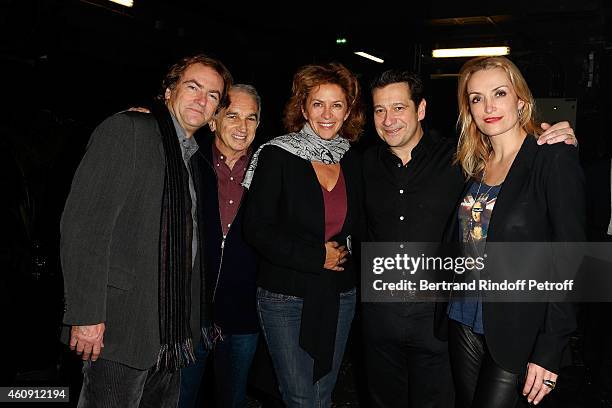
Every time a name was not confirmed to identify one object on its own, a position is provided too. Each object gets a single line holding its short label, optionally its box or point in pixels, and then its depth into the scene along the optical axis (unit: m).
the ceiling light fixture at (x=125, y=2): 7.03
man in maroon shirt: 2.53
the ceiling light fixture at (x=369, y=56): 10.79
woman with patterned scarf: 2.25
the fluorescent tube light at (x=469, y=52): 9.95
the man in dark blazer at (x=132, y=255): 1.76
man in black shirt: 2.34
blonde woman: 1.85
